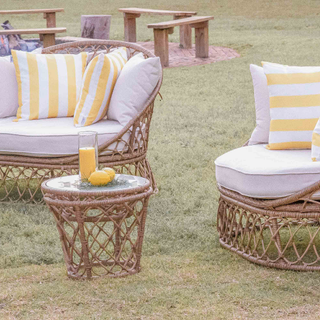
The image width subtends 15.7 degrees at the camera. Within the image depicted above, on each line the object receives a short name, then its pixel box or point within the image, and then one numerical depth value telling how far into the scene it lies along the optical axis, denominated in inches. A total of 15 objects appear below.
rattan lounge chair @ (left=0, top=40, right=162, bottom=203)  263.0
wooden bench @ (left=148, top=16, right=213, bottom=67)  670.3
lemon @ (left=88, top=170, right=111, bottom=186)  184.6
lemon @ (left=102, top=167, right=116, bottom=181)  187.0
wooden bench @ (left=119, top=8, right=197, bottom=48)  804.1
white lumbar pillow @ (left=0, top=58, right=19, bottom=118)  293.5
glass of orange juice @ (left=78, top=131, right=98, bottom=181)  186.9
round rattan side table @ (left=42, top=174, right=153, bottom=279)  181.7
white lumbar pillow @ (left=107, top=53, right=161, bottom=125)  270.1
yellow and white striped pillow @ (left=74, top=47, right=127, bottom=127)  273.3
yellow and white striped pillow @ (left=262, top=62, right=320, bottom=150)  225.1
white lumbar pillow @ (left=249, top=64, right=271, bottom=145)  237.1
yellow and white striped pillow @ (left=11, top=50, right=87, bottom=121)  289.7
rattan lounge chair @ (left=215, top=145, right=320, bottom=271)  189.1
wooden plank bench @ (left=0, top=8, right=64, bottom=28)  792.4
